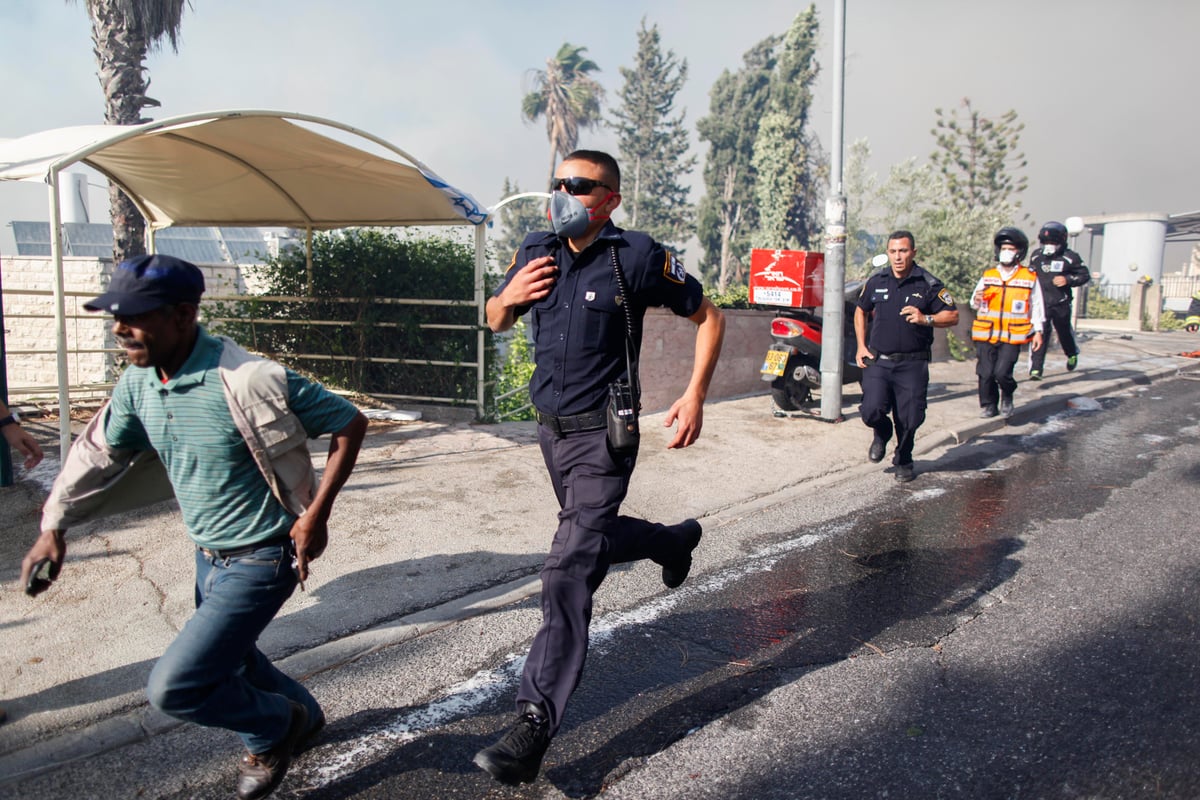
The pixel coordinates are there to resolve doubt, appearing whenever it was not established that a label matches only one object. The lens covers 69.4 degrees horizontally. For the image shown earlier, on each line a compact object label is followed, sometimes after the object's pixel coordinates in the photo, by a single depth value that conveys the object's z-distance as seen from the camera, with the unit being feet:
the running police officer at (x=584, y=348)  9.73
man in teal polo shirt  8.09
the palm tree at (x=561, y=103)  168.35
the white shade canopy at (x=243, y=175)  19.26
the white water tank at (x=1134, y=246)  131.75
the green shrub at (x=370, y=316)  30.27
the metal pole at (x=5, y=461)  19.26
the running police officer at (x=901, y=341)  21.77
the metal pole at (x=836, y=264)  29.14
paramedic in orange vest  30.19
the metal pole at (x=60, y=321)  18.98
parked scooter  30.50
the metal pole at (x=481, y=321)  26.81
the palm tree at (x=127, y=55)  37.60
